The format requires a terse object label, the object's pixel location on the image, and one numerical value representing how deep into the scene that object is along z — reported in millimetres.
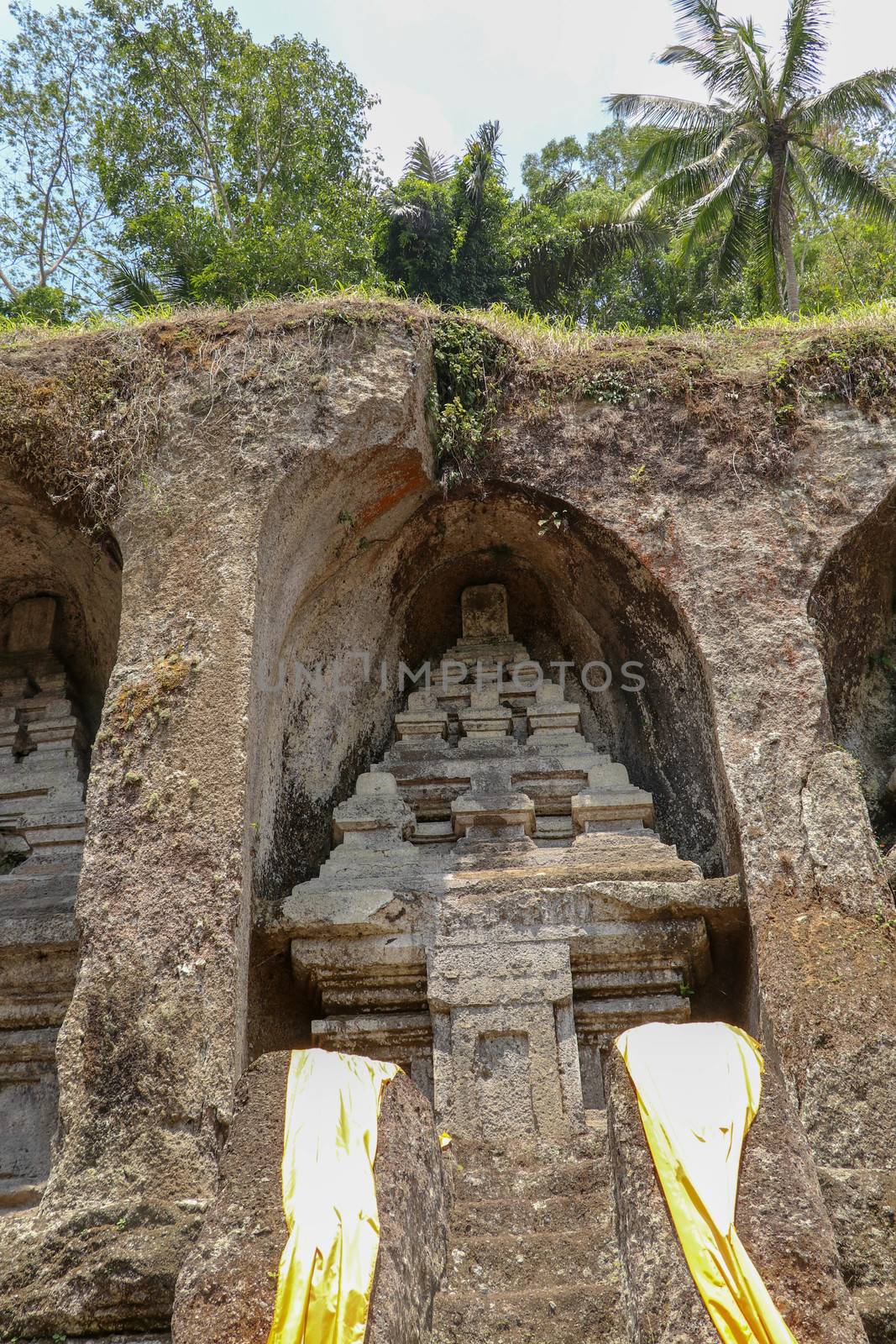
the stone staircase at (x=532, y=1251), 2895
